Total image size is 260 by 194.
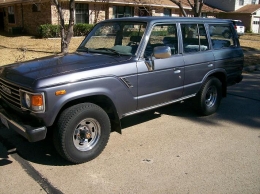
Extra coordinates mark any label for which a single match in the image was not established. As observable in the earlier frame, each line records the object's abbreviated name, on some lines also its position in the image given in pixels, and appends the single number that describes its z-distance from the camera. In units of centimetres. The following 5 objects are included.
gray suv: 348
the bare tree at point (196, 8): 1344
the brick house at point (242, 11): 3825
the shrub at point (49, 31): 2027
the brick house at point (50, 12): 2203
